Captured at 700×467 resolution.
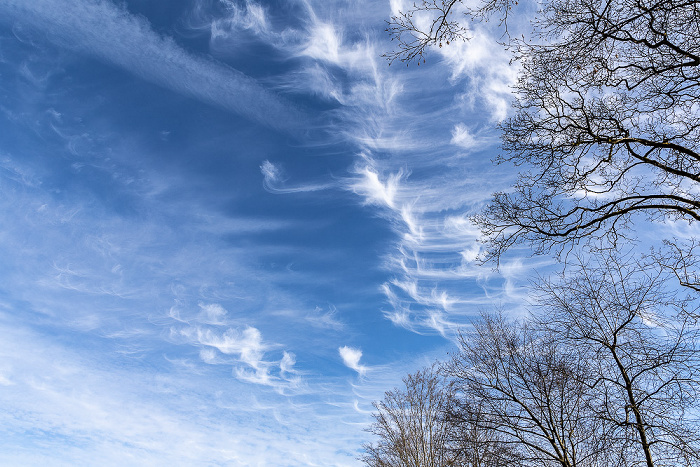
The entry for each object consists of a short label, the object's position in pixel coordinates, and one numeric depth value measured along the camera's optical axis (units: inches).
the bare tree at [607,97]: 250.2
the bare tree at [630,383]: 376.5
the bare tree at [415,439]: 987.9
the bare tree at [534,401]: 526.6
